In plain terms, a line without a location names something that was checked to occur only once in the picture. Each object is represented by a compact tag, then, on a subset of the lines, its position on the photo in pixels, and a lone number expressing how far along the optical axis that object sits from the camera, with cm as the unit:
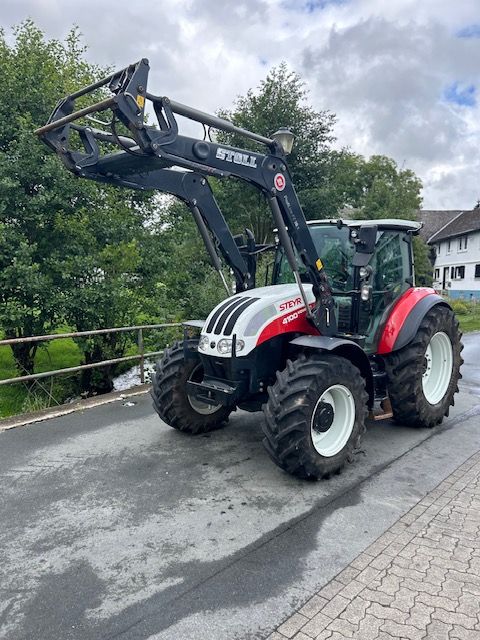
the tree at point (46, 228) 750
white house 3312
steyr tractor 353
